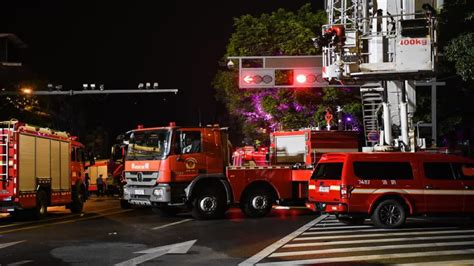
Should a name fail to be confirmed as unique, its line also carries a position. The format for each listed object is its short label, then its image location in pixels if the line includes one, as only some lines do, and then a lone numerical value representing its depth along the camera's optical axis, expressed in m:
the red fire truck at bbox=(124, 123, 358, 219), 17.84
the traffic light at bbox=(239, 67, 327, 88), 24.28
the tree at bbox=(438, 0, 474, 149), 17.84
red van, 14.80
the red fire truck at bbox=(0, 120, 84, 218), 17.47
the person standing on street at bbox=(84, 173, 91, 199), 23.53
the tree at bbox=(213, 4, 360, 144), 31.09
